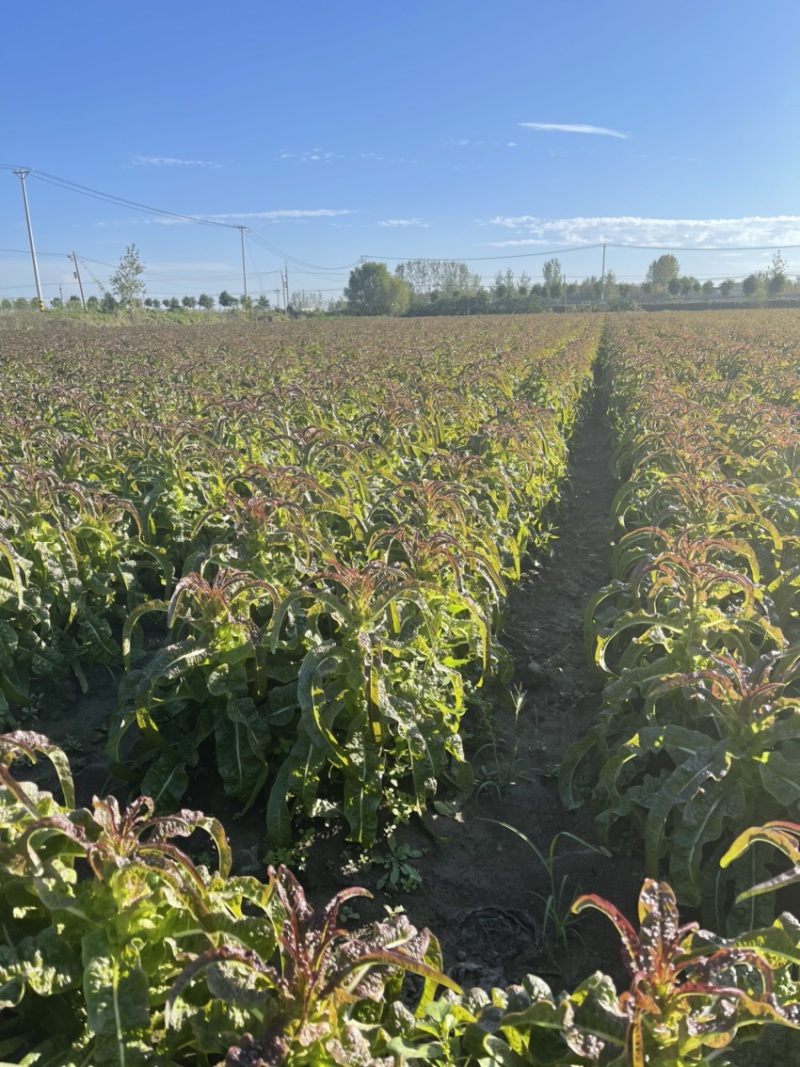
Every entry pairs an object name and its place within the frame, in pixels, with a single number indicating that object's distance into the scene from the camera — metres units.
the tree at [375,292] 90.67
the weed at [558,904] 2.70
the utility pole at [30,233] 65.44
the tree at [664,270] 118.62
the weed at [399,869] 2.95
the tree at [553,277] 108.06
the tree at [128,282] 65.31
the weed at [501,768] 3.59
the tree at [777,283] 90.81
